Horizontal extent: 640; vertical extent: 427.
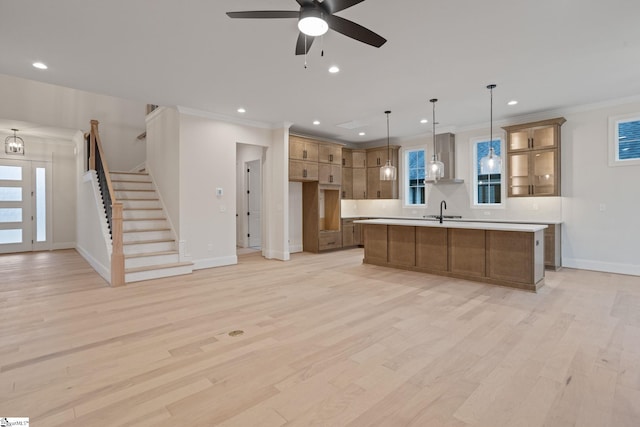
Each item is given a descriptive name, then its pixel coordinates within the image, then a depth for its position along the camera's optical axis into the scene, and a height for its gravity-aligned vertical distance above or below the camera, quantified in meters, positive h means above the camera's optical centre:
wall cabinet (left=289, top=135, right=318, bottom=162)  7.33 +1.54
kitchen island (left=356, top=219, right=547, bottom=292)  4.46 -0.66
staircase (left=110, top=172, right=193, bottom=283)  5.28 -0.40
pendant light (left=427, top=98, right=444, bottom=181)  4.94 +0.65
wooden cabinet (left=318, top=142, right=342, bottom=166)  7.96 +1.54
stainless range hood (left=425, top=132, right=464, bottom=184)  7.40 +1.33
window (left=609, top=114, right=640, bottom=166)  5.30 +1.19
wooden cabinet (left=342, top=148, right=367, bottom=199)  8.96 +1.12
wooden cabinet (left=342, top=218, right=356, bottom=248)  8.59 -0.62
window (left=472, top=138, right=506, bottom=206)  6.92 +0.68
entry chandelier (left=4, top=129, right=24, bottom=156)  7.46 +1.72
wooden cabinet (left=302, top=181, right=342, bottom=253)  7.99 -0.16
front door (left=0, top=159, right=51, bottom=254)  7.96 +0.22
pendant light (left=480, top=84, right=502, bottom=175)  4.43 +0.69
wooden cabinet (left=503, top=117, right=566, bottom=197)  5.91 +1.02
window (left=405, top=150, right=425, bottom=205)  8.37 +0.91
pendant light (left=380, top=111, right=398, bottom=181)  5.42 +0.68
